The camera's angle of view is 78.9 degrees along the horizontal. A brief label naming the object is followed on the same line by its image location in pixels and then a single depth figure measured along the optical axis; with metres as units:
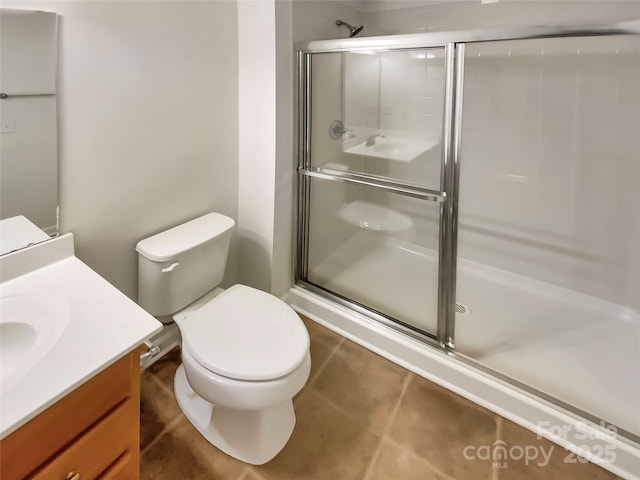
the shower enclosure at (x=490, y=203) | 1.69
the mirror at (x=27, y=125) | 1.14
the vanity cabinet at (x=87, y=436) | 0.76
